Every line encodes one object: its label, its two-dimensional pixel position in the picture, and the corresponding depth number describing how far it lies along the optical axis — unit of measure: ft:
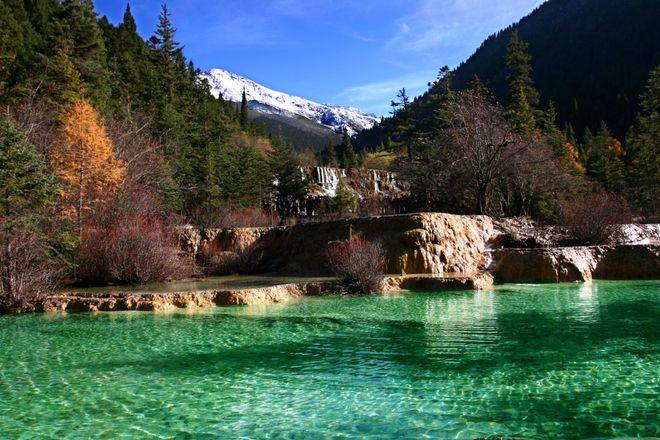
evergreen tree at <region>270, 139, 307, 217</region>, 141.59
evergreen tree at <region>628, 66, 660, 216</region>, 117.19
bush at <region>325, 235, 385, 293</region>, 48.91
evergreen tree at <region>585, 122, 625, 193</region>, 143.23
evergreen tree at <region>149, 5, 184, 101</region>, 145.38
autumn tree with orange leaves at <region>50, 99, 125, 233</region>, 66.44
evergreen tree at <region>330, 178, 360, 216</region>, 143.95
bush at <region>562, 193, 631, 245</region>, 68.18
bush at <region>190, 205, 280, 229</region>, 100.22
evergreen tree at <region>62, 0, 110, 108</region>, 105.19
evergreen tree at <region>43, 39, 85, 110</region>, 93.10
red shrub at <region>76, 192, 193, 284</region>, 54.19
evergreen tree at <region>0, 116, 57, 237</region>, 40.14
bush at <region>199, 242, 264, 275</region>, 69.36
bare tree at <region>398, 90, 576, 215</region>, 84.07
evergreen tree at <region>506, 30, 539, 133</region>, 133.90
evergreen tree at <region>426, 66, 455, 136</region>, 137.28
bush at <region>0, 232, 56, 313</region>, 41.37
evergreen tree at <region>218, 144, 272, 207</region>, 123.34
